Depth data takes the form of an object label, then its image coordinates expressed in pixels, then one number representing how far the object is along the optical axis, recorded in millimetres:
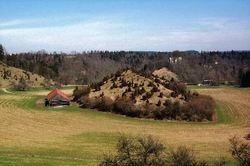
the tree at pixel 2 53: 169212
